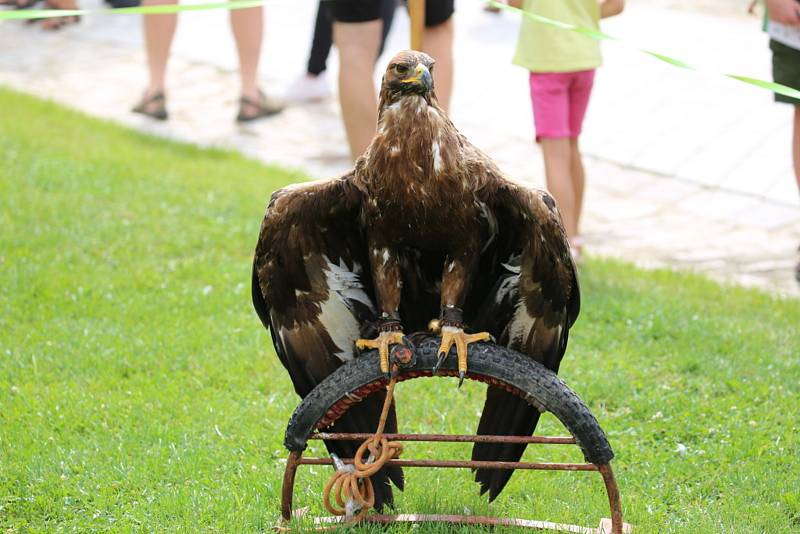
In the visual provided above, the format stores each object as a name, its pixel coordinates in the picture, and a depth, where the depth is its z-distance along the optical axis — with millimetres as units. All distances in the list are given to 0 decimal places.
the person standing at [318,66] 16828
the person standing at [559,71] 11023
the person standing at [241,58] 16891
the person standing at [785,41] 10719
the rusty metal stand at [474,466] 6555
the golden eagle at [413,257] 6219
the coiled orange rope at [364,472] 6598
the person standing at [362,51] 11984
